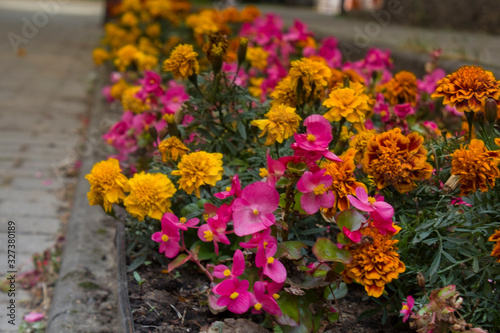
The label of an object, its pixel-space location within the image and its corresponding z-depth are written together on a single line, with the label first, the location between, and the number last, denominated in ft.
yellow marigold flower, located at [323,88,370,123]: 2.33
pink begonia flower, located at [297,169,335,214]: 2.16
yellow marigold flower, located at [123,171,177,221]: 2.34
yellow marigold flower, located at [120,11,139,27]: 5.90
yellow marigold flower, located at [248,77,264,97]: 3.06
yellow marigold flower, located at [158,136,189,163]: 2.44
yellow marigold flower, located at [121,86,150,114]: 2.96
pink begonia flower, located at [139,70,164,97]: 2.84
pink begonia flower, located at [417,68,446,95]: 3.18
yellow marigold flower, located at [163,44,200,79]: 2.46
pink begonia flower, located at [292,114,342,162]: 2.19
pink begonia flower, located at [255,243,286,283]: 2.14
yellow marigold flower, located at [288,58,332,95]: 2.41
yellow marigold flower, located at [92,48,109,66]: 5.21
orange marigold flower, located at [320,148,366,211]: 2.21
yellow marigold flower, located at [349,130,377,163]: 2.30
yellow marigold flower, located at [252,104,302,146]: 2.28
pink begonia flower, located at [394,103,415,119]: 2.70
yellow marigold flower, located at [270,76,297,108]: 2.50
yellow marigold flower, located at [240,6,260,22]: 4.85
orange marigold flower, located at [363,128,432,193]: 2.19
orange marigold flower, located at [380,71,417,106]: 2.78
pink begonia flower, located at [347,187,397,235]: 2.14
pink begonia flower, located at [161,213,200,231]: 2.28
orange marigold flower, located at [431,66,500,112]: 2.24
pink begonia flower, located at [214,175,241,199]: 2.25
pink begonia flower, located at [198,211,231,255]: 2.23
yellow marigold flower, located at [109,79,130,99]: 3.69
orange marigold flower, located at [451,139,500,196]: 2.11
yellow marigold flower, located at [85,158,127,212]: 2.39
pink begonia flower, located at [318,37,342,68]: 3.53
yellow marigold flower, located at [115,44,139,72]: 3.94
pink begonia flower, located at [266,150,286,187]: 2.21
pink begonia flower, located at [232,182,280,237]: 2.17
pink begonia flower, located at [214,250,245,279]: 2.16
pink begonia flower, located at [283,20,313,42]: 3.83
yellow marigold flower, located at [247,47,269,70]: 3.38
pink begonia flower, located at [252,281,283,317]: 2.14
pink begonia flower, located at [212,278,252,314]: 2.14
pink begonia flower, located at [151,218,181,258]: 2.30
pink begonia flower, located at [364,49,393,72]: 3.15
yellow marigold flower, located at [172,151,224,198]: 2.31
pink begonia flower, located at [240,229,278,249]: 2.16
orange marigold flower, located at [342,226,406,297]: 2.11
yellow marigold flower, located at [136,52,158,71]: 3.86
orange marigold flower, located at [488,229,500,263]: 2.03
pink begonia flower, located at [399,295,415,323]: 2.11
